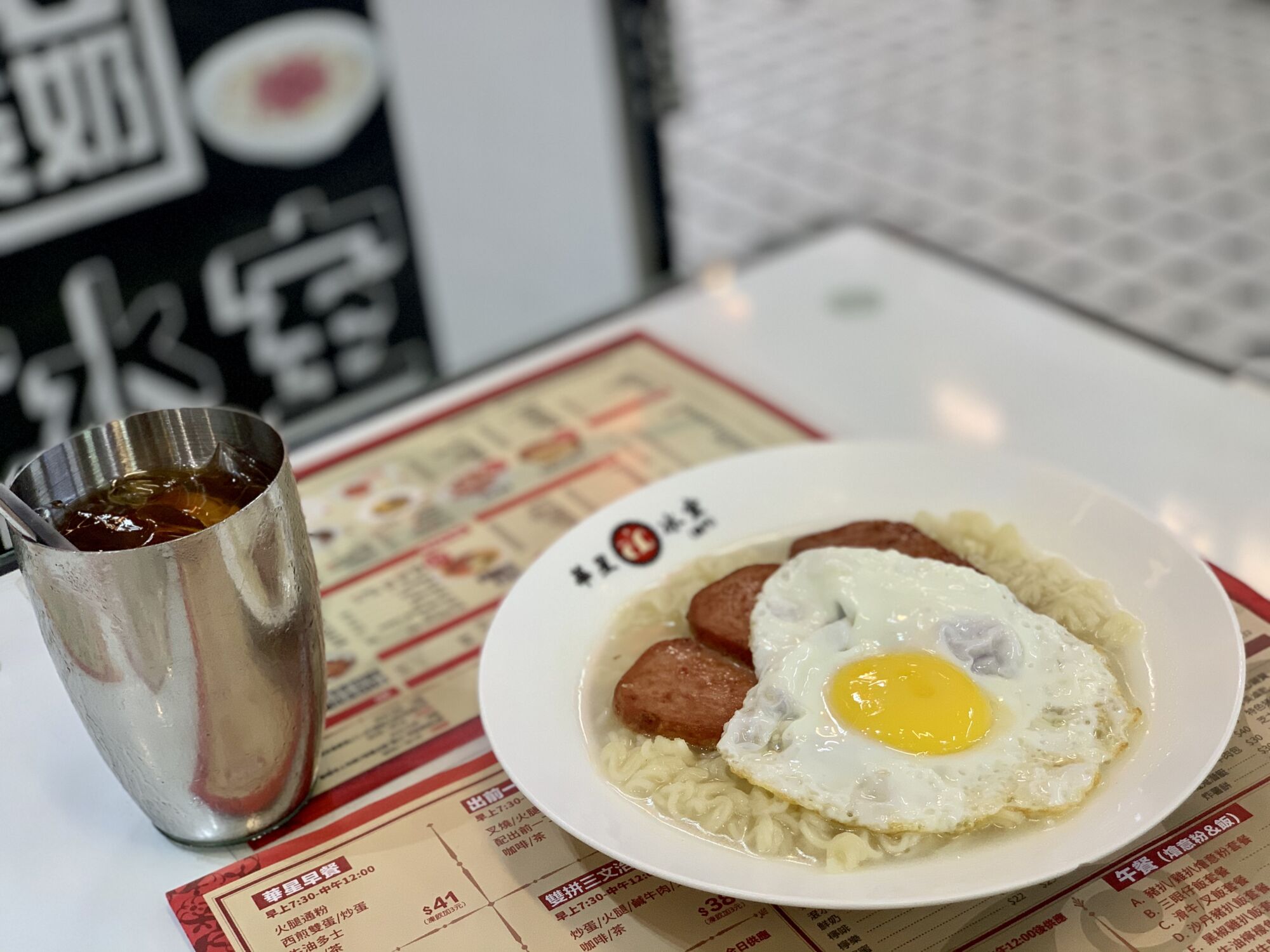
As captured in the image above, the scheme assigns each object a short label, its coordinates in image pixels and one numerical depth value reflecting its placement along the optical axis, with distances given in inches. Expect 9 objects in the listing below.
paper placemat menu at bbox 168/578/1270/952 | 13.4
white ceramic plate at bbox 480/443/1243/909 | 12.6
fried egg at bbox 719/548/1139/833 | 13.5
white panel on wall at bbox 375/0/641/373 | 41.4
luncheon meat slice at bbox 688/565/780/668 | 15.8
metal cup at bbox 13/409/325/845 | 13.1
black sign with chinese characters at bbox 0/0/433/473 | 36.2
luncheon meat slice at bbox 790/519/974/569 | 16.6
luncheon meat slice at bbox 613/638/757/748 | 14.7
